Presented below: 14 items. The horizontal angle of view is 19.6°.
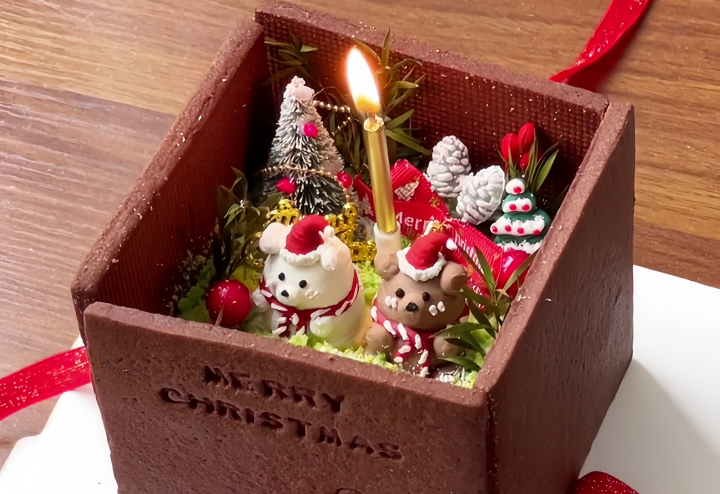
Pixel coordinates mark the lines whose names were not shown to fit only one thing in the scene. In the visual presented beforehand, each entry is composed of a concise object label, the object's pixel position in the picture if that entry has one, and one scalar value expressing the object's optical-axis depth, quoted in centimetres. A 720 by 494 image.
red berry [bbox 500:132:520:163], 66
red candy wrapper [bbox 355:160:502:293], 67
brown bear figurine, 62
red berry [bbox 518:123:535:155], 66
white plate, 68
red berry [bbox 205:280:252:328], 65
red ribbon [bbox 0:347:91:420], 72
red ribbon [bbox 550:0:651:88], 81
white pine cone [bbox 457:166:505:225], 66
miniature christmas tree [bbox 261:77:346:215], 66
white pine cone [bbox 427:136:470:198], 67
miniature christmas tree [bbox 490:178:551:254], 65
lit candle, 62
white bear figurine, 63
